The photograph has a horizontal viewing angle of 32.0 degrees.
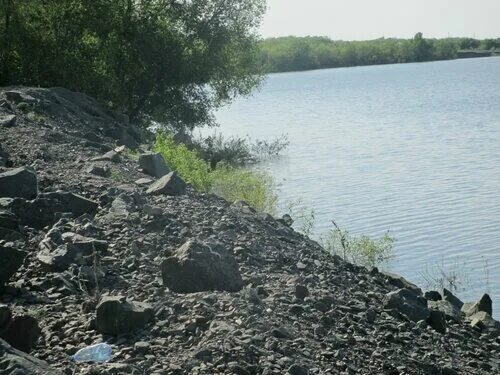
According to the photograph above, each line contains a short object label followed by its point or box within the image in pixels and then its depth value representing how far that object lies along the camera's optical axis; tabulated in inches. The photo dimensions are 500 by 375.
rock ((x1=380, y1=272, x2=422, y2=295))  606.2
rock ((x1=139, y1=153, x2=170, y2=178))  724.7
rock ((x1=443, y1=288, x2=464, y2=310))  616.7
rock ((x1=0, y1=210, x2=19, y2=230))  436.5
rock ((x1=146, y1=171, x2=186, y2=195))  605.6
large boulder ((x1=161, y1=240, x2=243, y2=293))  394.7
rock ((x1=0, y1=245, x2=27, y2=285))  362.3
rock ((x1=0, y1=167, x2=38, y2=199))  499.5
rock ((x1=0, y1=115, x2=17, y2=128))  746.8
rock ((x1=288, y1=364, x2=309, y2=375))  328.8
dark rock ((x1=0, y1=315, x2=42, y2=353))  313.0
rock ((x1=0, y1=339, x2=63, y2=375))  251.3
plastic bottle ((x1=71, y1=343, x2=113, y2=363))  314.0
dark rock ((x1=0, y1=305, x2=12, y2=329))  314.8
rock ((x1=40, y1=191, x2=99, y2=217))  500.7
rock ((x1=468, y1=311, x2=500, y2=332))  535.8
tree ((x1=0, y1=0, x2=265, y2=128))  1115.3
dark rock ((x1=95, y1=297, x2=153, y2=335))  336.8
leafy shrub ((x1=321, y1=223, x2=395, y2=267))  749.9
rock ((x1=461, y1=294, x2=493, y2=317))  589.6
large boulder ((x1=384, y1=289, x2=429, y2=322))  484.1
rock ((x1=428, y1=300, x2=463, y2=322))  546.2
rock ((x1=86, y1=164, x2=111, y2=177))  636.7
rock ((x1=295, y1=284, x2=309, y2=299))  429.7
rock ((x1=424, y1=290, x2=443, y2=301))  615.7
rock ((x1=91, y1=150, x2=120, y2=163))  710.2
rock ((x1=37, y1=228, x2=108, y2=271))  403.5
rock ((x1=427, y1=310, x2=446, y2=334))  486.6
